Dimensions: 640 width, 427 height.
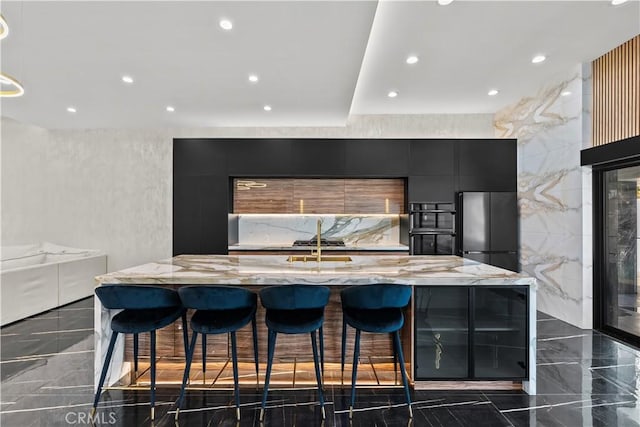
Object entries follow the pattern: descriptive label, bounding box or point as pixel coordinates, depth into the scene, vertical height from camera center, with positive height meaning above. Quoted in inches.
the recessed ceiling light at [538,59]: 143.6 +70.0
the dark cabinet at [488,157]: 199.0 +35.3
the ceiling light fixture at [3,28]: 86.4 +50.5
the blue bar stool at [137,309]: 85.5 -26.0
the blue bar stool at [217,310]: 84.1 -25.6
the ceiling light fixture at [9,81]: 106.1 +43.5
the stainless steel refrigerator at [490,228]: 189.6 -7.4
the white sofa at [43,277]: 155.2 -33.9
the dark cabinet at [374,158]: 201.3 +35.2
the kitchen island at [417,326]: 93.0 -33.5
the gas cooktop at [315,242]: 206.5 -17.3
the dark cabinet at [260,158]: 203.0 +35.3
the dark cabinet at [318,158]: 202.7 +35.4
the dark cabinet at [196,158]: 204.4 +35.5
